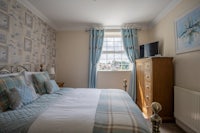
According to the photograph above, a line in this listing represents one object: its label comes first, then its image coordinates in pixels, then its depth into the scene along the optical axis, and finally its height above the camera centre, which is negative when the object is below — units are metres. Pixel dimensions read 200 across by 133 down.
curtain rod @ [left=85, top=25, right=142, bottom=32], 3.02 +1.19
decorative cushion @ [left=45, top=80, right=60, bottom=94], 1.69 -0.35
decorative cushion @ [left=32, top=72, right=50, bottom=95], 1.68 -0.28
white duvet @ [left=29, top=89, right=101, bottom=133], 0.78 -0.45
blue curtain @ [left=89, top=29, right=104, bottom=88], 2.99 +0.51
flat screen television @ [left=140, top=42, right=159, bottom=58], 2.45 +0.46
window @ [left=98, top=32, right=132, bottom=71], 3.16 +0.38
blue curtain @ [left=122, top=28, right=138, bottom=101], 2.95 +0.69
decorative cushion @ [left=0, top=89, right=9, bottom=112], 1.07 -0.38
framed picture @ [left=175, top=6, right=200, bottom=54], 1.51 +0.60
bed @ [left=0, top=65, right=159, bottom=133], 0.79 -0.45
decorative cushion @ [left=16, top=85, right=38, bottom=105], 1.20 -0.36
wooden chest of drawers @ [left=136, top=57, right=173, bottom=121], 2.01 -0.34
